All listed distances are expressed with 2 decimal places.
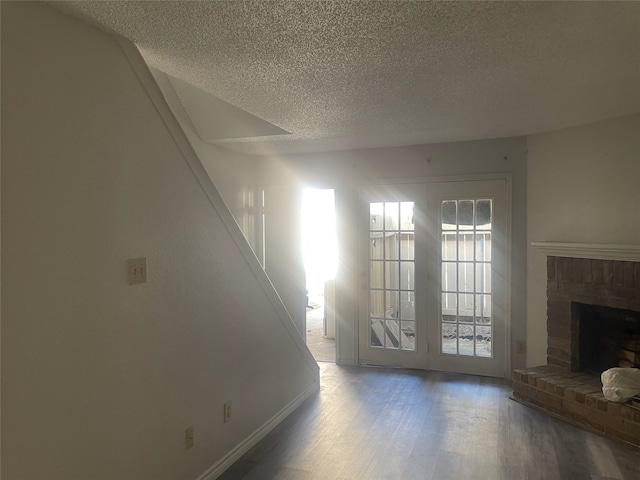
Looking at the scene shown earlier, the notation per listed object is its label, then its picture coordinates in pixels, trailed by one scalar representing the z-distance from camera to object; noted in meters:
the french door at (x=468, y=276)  4.61
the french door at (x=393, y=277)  4.91
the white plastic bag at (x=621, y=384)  3.30
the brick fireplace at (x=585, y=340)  3.49
